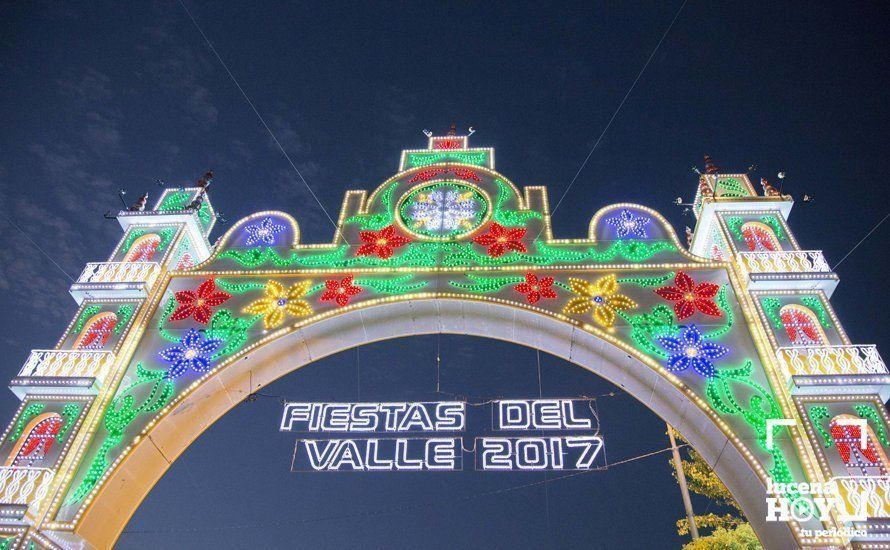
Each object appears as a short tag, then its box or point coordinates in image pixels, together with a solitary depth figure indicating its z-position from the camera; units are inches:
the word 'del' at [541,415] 262.8
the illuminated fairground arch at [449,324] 253.4
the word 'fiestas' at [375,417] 269.3
